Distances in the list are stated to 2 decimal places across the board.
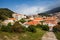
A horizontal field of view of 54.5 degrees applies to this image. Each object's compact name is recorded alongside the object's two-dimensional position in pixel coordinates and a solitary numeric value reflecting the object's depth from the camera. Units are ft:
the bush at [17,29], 45.98
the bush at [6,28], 45.71
